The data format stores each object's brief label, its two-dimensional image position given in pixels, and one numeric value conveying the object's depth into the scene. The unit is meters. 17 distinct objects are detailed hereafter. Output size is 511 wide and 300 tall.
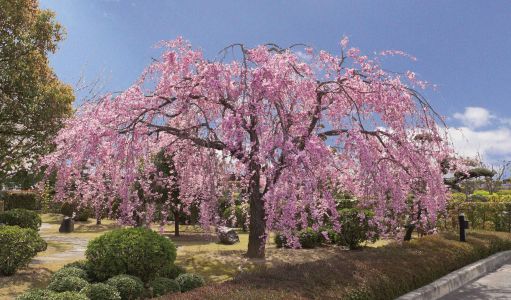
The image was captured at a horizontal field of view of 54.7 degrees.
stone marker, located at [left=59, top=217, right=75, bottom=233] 27.48
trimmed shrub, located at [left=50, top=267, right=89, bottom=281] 10.61
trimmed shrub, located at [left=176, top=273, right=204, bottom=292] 10.61
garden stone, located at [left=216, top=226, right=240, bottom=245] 20.56
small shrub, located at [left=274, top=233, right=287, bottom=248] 18.21
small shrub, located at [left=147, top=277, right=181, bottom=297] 10.05
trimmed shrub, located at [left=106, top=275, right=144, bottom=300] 9.87
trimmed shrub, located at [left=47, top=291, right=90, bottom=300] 8.04
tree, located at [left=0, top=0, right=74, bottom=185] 19.97
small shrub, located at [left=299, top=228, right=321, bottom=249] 18.05
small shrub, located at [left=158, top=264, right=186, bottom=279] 11.59
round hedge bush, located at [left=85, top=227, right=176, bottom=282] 11.02
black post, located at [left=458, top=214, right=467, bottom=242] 15.79
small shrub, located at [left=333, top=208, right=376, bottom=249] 17.84
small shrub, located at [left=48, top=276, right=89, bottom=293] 9.84
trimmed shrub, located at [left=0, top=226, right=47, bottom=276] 13.13
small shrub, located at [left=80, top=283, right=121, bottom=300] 9.20
